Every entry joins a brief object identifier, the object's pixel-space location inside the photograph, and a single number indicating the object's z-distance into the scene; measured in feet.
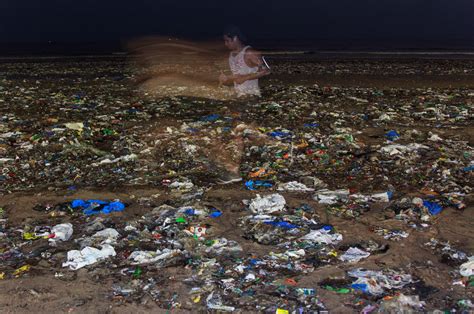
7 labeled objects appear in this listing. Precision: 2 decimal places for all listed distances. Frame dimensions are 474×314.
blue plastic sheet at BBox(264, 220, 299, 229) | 15.73
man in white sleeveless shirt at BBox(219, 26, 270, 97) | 22.03
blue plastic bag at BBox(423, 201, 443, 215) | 16.71
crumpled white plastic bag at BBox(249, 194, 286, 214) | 17.06
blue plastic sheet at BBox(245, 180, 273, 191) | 19.56
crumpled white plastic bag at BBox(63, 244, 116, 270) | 13.38
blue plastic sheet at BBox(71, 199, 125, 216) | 17.25
